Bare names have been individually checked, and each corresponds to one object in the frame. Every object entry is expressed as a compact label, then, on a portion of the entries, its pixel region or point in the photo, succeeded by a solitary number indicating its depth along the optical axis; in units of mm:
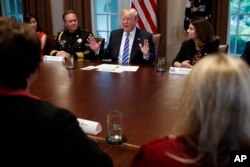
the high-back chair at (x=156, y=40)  3637
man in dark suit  3430
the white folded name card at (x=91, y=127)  1521
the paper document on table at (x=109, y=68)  2855
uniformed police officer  3764
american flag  4266
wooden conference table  1501
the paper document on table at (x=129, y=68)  2889
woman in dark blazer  3029
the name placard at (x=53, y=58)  3357
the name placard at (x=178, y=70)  2685
